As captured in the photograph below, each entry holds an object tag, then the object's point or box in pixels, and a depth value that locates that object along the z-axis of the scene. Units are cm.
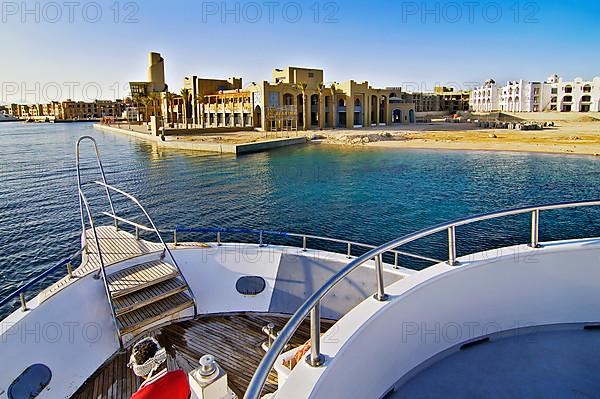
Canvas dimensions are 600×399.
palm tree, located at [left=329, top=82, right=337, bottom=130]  7162
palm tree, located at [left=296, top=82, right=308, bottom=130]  6862
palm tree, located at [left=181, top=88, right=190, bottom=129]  7873
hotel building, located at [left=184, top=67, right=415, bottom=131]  6731
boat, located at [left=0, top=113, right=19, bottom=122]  19262
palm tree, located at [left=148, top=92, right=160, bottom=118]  8914
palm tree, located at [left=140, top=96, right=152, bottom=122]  9050
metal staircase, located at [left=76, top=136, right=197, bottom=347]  626
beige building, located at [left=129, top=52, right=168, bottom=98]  10300
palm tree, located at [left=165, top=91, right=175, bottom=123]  8731
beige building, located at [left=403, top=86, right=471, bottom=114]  11718
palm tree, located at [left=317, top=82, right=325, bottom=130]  6964
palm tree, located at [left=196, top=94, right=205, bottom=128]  7750
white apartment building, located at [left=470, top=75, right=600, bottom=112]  9900
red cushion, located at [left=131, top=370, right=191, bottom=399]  307
